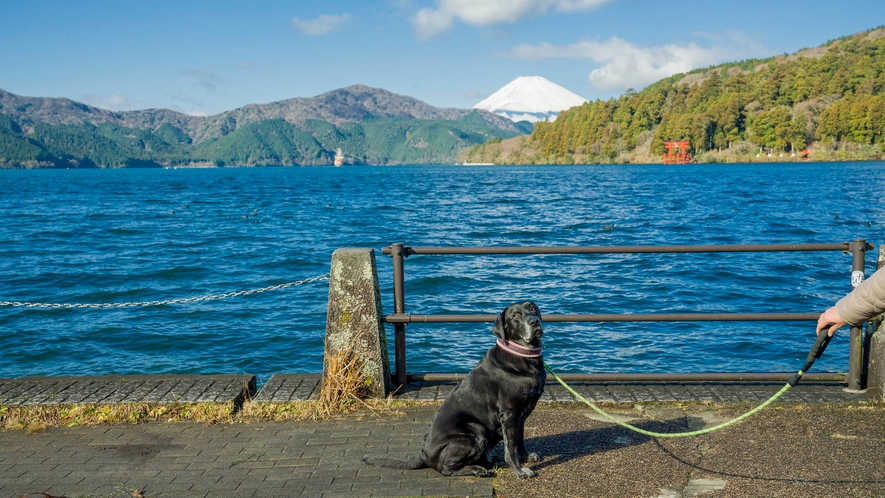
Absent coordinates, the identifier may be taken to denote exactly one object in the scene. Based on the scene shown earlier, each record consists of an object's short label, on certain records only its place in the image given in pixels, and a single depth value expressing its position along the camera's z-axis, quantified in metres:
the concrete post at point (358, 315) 6.91
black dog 5.13
